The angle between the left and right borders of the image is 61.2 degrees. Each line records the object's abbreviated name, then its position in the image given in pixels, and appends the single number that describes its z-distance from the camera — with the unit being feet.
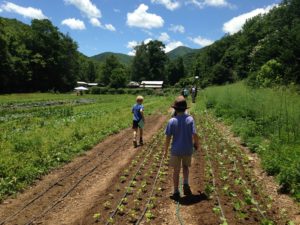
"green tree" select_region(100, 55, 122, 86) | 305.49
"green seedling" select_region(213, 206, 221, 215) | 15.53
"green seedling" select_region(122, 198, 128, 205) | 17.41
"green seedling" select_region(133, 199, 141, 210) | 16.68
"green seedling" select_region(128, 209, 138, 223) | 15.25
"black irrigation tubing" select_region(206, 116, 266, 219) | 15.30
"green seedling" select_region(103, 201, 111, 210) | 16.97
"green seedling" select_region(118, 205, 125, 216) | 16.11
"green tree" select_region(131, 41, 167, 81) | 288.19
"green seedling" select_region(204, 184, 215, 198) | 18.05
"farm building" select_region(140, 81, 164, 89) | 287.46
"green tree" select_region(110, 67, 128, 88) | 255.79
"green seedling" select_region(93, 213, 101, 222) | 15.65
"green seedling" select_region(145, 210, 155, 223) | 15.24
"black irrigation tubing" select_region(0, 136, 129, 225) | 16.34
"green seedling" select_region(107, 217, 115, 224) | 14.90
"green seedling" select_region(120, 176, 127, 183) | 21.36
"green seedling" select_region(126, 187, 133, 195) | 18.89
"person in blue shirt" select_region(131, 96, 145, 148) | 32.58
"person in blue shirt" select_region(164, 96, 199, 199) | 17.22
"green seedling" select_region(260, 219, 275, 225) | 14.03
